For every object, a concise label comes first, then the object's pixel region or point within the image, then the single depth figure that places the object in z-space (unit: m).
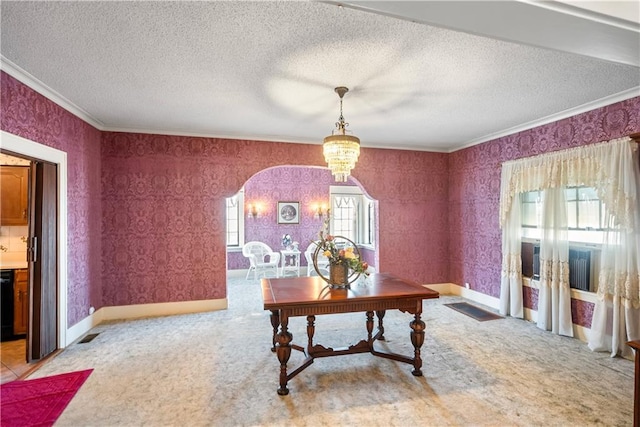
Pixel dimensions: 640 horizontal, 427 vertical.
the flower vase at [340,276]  2.74
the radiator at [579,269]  3.38
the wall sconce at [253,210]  7.53
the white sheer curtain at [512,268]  4.11
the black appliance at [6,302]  3.37
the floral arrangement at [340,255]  2.73
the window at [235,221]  7.48
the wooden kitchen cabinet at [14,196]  3.60
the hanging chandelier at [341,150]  2.84
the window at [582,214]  3.40
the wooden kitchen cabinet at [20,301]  3.39
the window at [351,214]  8.12
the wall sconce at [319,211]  7.93
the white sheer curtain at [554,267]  3.49
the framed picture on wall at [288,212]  7.70
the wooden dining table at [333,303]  2.35
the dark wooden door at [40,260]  2.93
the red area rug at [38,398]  2.06
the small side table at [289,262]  7.04
